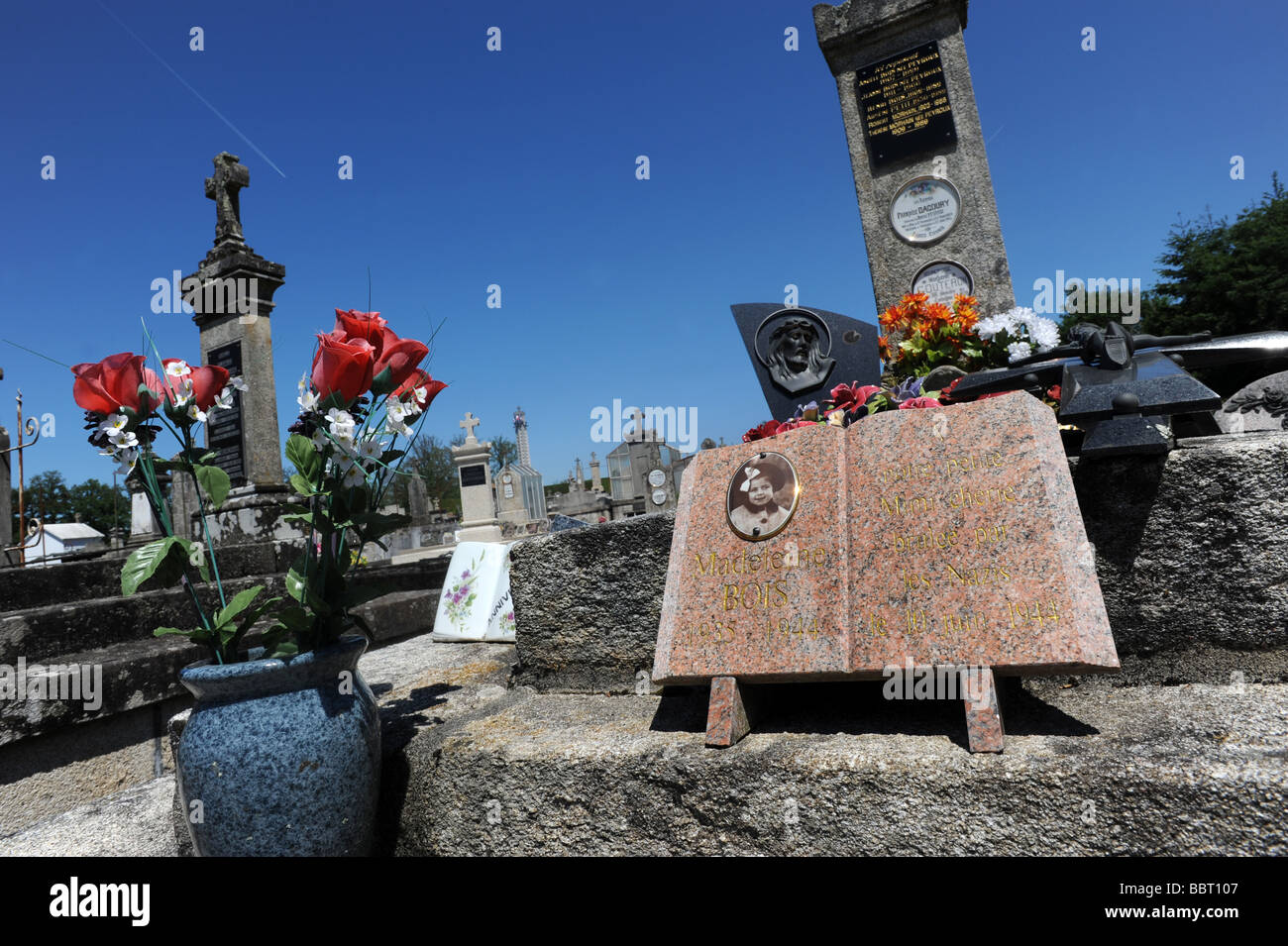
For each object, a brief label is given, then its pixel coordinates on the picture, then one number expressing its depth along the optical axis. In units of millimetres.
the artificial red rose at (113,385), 583
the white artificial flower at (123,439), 583
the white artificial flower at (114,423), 583
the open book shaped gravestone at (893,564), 536
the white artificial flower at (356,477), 624
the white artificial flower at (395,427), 631
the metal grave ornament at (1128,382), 631
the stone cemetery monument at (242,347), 5484
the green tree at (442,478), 31298
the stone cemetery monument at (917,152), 1686
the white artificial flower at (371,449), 618
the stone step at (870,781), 435
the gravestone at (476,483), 11466
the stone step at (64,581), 1213
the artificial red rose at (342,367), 601
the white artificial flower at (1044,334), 1203
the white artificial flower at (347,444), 602
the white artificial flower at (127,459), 585
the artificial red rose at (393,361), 636
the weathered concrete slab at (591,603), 847
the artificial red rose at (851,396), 885
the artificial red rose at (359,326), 628
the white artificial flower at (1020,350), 1138
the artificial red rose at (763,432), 889
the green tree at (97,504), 35711
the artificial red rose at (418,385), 649
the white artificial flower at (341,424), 598
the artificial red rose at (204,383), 613
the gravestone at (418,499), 18125
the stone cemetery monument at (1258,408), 1047
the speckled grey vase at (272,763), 537
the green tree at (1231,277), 14871
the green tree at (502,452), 40966
